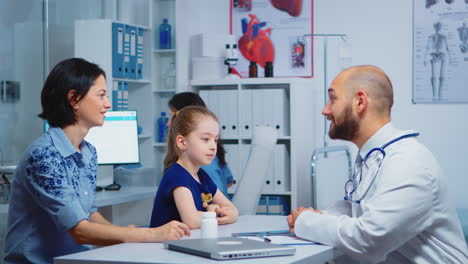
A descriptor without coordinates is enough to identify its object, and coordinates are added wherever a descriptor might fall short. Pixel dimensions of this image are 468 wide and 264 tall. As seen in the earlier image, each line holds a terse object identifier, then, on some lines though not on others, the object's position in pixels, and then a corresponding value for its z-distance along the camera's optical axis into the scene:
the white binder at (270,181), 5.29
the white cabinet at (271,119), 5.27
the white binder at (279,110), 5.28
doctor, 1.86
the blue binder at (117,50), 4.82
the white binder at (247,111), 5.37
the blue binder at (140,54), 5.19
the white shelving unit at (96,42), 4.78
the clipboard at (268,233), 2.11
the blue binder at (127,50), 4.96
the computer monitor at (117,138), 4.36
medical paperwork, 1.97
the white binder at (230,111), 5.41
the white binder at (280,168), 5.28
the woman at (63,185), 2.00
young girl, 2.32
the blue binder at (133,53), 5.05
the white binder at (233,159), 5.36
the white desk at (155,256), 1.69
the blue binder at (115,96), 4.91
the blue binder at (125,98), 5.02
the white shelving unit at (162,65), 5.61
